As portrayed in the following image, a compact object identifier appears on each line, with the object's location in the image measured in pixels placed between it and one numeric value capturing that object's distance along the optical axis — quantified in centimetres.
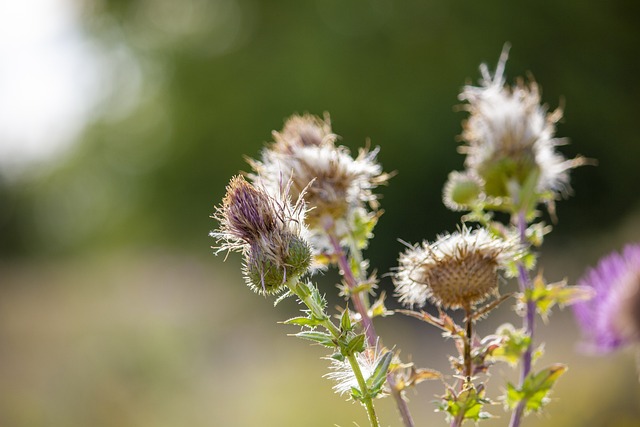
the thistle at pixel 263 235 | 68
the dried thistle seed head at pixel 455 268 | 69
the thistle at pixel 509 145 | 75
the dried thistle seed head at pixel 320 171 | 74
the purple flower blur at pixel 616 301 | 72
